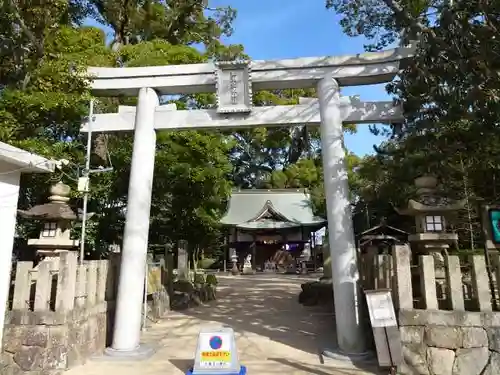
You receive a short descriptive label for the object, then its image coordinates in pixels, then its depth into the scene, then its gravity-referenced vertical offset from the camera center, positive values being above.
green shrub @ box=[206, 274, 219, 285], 13.38 -0.90
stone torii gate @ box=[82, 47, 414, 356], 6.15 +2.50
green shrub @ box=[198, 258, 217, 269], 25.30 -0.55
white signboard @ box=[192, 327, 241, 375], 4.70 -1.23
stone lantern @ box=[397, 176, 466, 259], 6.09 +0.64
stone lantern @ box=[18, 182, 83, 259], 6.40 +0.56
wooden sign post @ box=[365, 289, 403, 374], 4.75 -0.91
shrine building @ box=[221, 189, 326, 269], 25.12 +1.87
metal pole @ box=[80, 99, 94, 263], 6.81 +1.85
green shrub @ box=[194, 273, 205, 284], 12.94 -0.84
